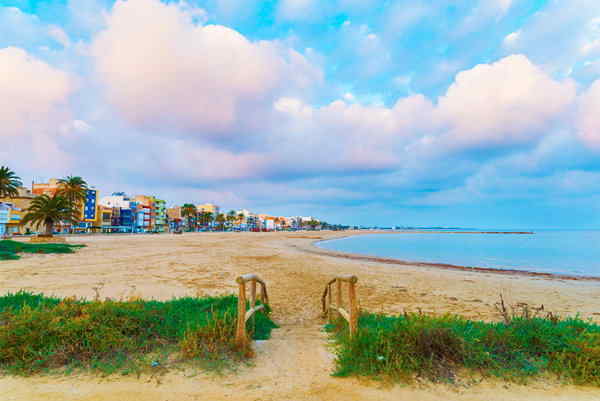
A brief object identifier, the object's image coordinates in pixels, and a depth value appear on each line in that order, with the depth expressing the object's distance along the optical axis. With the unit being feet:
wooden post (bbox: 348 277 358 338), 14.10
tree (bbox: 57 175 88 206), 149.07
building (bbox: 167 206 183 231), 421.59
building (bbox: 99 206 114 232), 279.12
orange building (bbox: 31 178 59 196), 258.30
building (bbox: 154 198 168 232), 366.63
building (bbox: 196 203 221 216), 535.76
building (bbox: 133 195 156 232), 323.14
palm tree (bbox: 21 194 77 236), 97.76
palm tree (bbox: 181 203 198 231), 387.14
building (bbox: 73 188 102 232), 249.55
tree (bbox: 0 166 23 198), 110.52
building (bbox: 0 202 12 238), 171.12
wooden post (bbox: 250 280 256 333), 17.88
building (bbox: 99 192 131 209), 312.50
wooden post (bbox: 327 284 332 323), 20.33
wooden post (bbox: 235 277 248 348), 13.47
